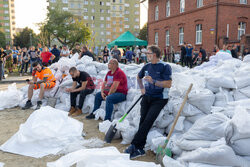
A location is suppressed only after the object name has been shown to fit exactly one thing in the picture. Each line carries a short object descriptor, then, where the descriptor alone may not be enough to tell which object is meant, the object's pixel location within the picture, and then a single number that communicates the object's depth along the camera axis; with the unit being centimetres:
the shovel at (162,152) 272
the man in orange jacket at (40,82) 578
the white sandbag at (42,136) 327
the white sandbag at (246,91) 333
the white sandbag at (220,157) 223
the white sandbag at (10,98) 604
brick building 1702
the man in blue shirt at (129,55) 1537
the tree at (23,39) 4997
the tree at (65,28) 3450
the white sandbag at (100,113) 476
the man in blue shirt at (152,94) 313
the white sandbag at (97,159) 231
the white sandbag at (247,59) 461
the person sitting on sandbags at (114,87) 435
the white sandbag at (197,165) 228
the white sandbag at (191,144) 250
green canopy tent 1781
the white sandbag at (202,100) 326
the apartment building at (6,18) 7125
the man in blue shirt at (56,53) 985
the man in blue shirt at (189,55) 1209
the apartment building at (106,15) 5175
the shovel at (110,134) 355
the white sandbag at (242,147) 234
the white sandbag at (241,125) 229
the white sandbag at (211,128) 251
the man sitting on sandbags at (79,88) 524
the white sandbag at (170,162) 243
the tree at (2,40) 5037
